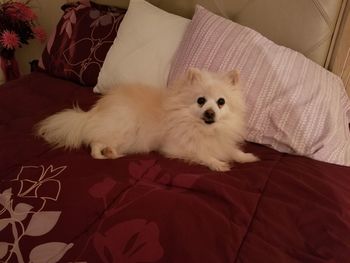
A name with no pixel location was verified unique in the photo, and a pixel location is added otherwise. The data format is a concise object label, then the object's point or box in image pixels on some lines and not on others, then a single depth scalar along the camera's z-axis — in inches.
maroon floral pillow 74.2
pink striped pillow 52.3
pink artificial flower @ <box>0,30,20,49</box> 87.7
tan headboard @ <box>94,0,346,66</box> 59.2
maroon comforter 34.2
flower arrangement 88.6
